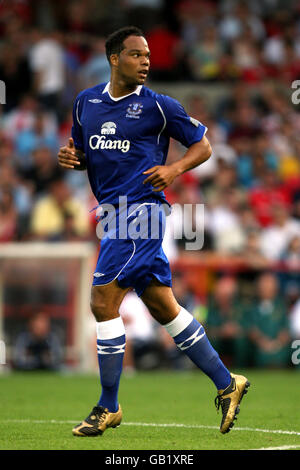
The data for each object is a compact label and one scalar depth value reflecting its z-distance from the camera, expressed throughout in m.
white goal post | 25.25
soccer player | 11.76
